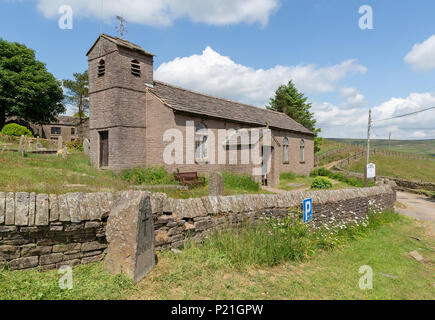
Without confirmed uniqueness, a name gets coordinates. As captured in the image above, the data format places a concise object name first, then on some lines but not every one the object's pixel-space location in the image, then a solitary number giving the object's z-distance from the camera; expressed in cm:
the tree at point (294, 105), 3662
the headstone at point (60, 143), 1984
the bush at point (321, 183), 1698
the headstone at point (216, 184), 958
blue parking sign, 708
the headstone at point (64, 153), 1728
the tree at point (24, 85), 2948
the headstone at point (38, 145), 2042
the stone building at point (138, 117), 1452
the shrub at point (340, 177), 2034
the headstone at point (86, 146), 1895
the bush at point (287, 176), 2286
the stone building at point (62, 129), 4903
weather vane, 1603
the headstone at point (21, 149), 1571
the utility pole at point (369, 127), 2580
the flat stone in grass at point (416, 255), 699
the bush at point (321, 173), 2660
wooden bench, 1304
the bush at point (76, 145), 2721
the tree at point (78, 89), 4000
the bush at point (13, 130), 2641
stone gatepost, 416
